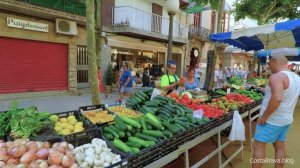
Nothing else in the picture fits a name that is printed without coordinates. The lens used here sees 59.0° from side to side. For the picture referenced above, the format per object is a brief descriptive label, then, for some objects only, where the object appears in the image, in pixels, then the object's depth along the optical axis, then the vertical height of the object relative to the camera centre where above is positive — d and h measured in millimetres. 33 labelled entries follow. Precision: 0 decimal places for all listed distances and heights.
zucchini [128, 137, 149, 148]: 2814 -871
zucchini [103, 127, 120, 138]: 3012 -822
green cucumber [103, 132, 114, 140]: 2962 -850
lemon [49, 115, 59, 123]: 3282 -734
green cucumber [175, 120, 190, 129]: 3487 -824
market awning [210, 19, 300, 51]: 5987 +774
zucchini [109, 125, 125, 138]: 3043 -818
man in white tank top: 3559 -663
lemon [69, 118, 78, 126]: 3311 -778
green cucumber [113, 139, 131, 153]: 2678 -879
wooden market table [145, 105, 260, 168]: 2787 -1063
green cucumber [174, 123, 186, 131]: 3384 -836
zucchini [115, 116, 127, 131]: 3128 -763
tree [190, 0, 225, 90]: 10156 +1475
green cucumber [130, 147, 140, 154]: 2630 -899
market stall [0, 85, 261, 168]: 2389 -822
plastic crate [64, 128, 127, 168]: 2679 -833
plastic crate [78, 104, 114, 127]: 3385 -748
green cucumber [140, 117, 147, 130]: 3329 -786
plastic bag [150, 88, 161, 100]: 4910 -588
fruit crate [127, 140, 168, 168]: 2424 -926
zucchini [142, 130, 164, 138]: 3084 -842
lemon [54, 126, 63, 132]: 2984 -785
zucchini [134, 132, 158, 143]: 2974 -865
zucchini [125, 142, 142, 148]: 2784 -884
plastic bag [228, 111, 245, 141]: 4517 -1152
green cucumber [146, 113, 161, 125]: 3462 -763
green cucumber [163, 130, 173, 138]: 3116 -852
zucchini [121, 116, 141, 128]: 3278 -762
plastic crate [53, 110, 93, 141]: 3334 -777
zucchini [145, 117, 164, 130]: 3305 -796
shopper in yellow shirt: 5879 -433
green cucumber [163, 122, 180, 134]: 3254 -826
